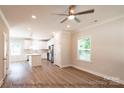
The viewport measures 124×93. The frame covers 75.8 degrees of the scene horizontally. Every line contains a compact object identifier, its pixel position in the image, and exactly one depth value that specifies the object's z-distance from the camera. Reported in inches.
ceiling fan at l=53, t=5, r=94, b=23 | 85.9
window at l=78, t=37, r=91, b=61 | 172.7
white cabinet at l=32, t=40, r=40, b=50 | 351.7
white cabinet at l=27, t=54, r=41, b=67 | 220.6
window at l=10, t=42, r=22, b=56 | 309.5
